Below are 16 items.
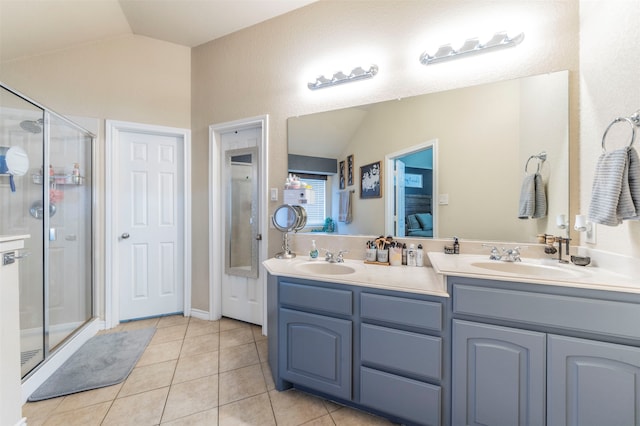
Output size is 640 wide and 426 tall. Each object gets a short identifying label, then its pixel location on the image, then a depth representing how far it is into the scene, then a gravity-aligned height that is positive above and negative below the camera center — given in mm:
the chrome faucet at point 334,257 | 1961 -351
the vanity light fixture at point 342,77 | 2000 +1084
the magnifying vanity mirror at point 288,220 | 2133 -69
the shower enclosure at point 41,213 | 1962 -14
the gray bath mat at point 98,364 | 1722 -1176
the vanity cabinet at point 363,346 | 1305 -759
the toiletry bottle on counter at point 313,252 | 2107 -332
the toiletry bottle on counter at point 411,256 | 1811 -311
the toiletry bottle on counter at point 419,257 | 1795 -314
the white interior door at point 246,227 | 2627 -167
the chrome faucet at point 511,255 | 1598 -270
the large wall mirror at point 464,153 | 1622 +420
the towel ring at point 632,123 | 1172 +412
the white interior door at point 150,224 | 2727 -140
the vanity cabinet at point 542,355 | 1031 -624
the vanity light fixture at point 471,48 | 1625 +1082
